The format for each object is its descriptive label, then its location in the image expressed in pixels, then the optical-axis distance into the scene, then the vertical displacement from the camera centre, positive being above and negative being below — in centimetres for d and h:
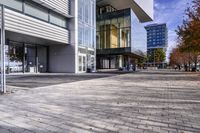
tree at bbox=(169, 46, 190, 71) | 2680 +204
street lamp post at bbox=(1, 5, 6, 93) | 570 +42
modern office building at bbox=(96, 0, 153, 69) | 2468 +700
